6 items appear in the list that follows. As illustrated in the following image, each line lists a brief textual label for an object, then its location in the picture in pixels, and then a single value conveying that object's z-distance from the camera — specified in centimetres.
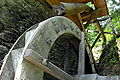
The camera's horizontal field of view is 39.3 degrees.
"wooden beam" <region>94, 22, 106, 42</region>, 641
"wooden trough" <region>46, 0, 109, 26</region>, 480
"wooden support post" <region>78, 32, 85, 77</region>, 346
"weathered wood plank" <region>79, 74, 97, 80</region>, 316
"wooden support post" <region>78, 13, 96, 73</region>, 413
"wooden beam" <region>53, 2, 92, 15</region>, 309
